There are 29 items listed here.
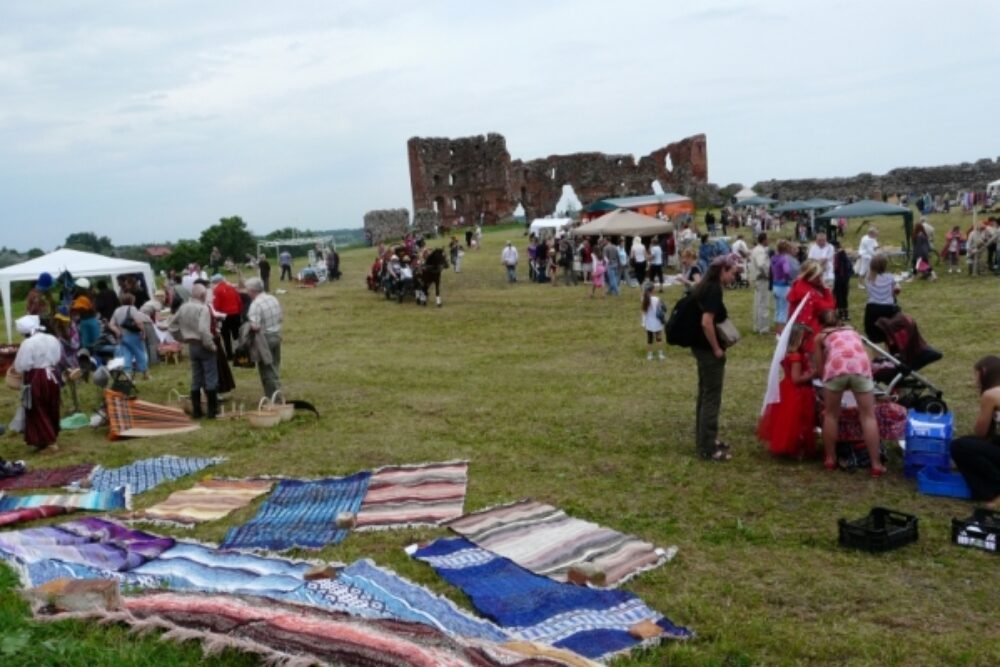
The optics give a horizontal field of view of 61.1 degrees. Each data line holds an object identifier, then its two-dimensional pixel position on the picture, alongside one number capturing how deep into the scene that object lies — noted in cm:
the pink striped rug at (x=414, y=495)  664
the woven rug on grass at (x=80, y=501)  743
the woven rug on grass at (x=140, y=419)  1034
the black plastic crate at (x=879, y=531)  553
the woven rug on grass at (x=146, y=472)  824
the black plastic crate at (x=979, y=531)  545
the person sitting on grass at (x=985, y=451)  623
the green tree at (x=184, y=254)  4880
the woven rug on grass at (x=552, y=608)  441
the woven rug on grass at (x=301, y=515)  627
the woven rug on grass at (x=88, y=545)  583
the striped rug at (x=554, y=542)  550
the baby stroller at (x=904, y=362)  783
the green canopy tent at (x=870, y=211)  2106
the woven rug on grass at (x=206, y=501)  705
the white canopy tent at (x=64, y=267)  1634
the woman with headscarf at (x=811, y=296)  766
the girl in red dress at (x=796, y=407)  755
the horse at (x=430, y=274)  2194
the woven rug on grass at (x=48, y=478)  835
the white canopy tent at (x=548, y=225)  3241
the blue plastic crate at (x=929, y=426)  672
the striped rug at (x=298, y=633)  363
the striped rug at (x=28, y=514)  708
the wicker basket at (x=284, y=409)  1019
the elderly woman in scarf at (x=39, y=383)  957
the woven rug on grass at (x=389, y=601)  461
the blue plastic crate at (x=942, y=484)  650
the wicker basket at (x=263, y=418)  1001
